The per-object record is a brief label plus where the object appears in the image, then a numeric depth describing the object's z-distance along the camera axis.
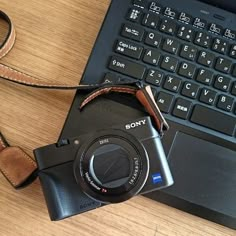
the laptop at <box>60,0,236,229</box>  0.47
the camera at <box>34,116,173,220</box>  0.42
